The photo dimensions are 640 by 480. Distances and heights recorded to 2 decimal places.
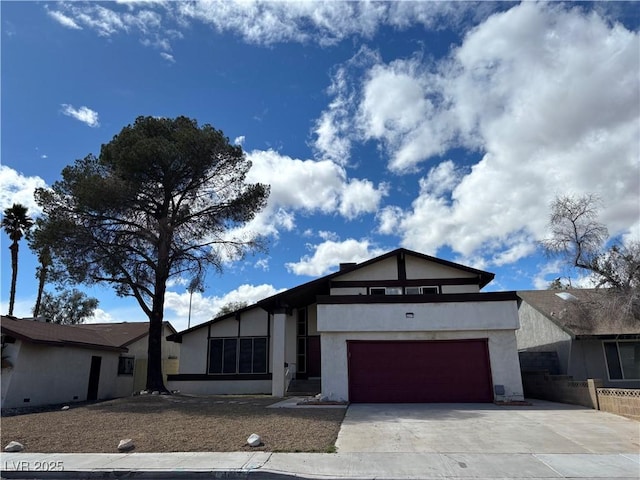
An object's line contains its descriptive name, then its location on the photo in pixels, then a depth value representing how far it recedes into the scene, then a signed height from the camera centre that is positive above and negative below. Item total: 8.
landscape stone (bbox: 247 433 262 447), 8.74 -1.32
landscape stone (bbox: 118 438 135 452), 8.70 -1.36
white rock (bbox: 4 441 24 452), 8.98 -1.41
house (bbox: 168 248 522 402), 15.49 +0.61
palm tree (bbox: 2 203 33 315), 31.83 +9.84
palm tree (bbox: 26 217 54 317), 18.33 +4.84
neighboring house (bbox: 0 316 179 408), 17.88 +0.42
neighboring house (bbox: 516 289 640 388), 17.80 +0.85
